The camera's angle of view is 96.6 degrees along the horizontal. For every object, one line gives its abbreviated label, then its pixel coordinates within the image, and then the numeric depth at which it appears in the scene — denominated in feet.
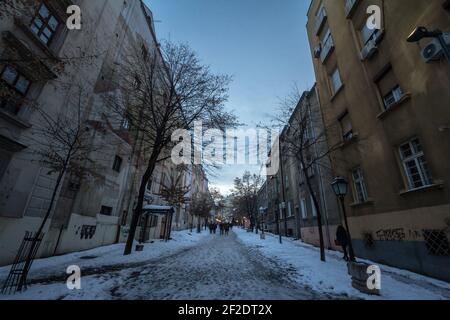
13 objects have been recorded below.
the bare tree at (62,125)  27.02
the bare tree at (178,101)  41.24
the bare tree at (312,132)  39.86
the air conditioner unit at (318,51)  49.74
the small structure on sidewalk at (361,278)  16.35
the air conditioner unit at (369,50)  30.96
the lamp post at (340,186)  26.84
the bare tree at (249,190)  139.13
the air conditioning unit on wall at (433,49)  19.40
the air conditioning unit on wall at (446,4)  20.78
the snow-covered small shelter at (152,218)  60.41
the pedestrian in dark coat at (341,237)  34.40
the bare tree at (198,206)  128.67
